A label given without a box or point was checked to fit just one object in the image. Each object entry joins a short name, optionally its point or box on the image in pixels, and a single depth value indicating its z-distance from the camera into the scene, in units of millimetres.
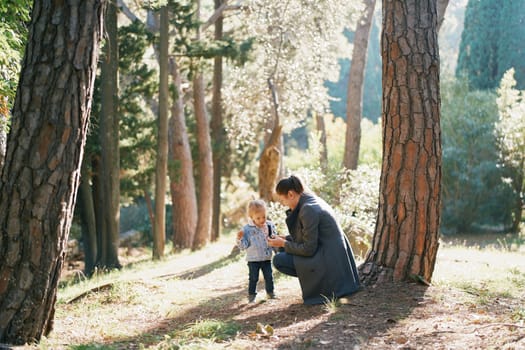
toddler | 6676
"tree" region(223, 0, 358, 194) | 17969
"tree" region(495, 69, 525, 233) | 19453
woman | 5961
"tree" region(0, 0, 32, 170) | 7195
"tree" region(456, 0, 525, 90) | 25312
